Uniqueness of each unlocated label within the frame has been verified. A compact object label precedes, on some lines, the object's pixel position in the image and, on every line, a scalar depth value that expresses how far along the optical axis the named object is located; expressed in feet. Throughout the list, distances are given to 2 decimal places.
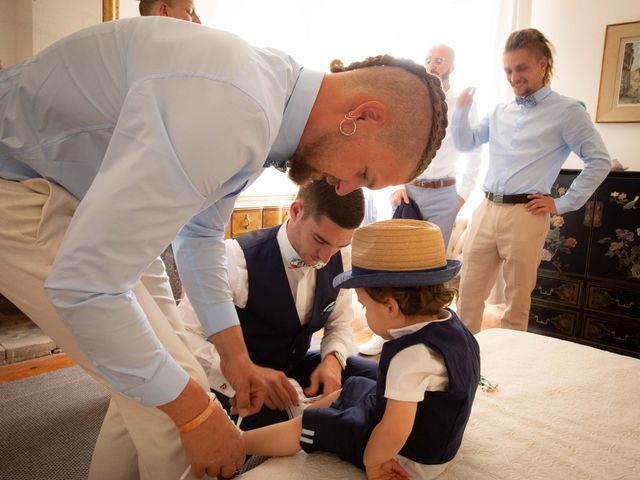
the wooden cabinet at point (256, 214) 11.74
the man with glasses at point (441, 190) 10.57
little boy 3.31
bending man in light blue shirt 2.28
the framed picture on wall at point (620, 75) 11.89
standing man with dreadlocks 8.60
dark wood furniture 10.03
